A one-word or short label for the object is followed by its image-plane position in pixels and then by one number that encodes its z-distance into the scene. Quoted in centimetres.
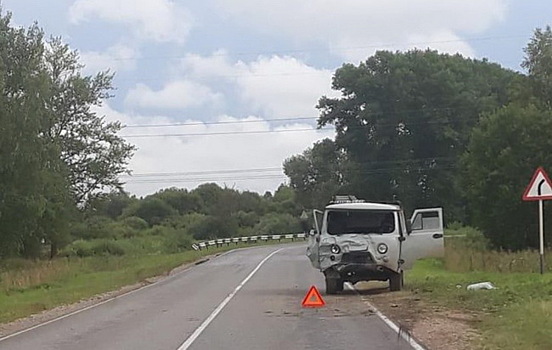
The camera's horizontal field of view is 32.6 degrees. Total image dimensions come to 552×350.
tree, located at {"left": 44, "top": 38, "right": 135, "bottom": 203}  6366
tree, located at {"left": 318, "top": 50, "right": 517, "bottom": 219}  7600
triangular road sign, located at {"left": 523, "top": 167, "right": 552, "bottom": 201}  2234
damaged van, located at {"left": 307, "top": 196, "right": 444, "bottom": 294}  2486
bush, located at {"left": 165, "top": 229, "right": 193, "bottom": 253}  7144
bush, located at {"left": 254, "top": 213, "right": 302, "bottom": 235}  9525
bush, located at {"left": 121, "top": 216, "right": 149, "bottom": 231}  9900
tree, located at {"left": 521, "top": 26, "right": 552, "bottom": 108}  5450
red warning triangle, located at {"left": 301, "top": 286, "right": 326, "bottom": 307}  2178
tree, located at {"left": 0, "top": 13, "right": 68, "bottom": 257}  4441
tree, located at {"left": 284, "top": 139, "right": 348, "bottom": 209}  7919
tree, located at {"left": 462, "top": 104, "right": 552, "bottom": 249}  4559
